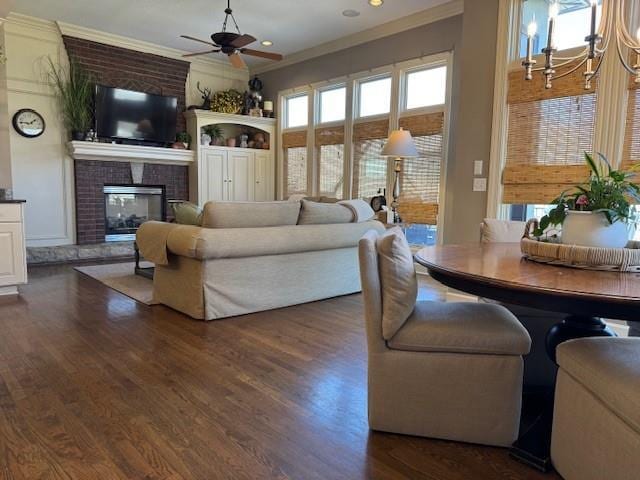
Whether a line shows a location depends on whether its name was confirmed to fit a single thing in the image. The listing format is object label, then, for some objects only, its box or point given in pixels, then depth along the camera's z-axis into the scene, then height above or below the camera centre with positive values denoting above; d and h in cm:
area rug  417 -99
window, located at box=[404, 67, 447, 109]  533 +137
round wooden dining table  127 -27
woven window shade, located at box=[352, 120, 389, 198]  599 +52
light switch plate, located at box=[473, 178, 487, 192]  404 +12
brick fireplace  627 +2
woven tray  156 -21
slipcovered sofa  329 -52
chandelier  207 +83
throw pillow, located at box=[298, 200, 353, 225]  386 -18
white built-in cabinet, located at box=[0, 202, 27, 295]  400 -56
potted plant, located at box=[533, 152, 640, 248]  166 -5
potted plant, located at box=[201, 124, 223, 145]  732 +98
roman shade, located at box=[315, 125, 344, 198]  661 +55
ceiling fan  429 +150
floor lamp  486 +56
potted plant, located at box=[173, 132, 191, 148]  705 +84
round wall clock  576 +87
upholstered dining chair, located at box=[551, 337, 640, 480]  124 -65
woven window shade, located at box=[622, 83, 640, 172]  323 +51
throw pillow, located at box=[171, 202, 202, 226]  354 -18
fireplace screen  662 -28
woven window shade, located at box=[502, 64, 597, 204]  353 +53
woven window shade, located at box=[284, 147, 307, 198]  730 +42
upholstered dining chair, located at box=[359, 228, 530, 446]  170 -66
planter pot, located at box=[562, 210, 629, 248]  167 -12
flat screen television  629 +113
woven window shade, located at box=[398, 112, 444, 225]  537 +31
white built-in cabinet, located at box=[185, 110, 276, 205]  711 +45
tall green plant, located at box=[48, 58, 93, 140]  601 +131
